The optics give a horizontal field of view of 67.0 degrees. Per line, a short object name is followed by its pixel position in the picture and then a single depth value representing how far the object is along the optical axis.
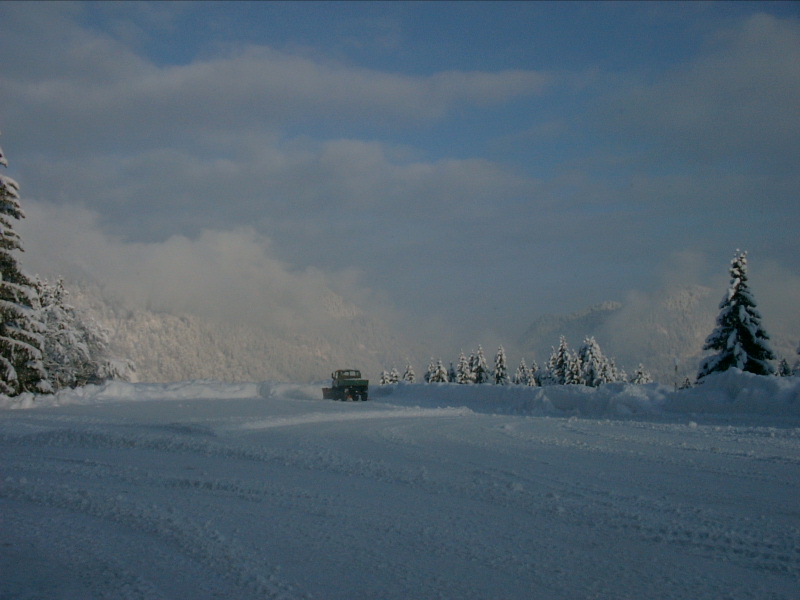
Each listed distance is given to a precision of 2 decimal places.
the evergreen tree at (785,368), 84.26
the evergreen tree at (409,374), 88.25
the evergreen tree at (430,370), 82.06
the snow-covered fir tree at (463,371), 77.38
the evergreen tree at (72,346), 37.16
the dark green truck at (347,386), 37.28
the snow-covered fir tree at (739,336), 33.66
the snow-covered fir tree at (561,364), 69.19
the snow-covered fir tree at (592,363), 63.94
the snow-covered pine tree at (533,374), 85.31
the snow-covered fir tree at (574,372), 67.12
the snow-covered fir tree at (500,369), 75.31
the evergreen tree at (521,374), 90.31
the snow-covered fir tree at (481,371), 76.56
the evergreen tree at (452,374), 85.59
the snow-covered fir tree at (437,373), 78.99
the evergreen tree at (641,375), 90.44
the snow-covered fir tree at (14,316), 24.70
